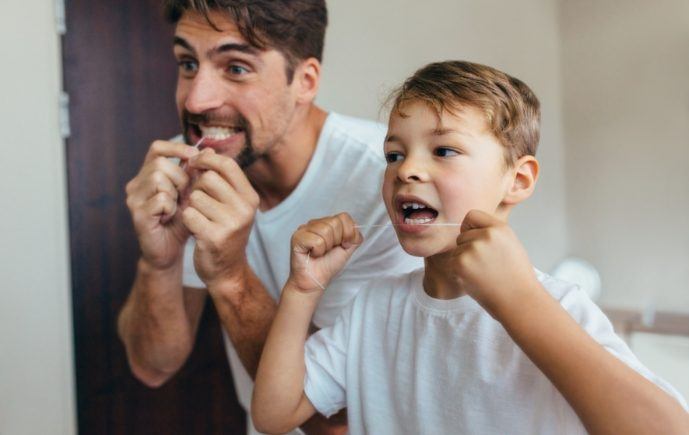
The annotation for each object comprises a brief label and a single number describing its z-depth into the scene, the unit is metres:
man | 1.02
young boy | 0.62
